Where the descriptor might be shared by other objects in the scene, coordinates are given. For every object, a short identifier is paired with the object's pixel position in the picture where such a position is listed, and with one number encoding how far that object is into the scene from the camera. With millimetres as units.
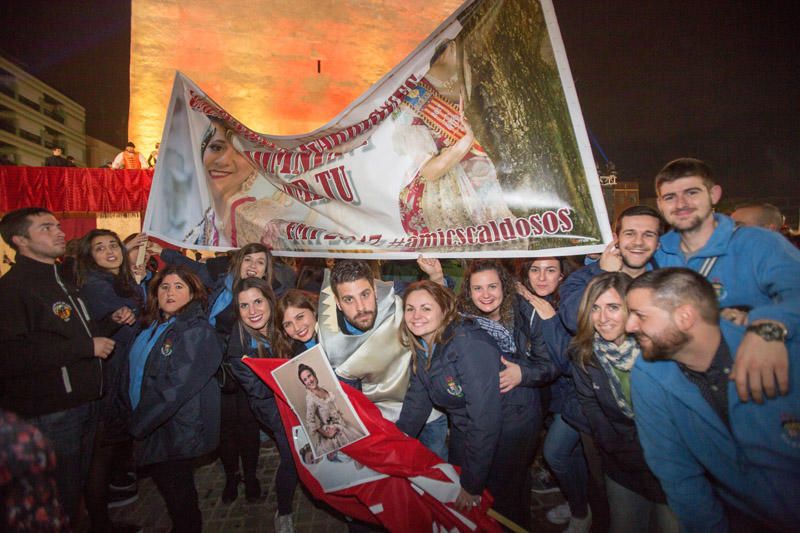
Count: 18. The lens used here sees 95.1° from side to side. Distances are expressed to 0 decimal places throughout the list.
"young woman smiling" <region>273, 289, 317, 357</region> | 3127
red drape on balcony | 8492
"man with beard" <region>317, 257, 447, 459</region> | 2977
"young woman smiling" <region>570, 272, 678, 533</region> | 2260
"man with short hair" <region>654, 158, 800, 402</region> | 1574
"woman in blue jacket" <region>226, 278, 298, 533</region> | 3076
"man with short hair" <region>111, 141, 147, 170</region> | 10070
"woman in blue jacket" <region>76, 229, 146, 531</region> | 3059
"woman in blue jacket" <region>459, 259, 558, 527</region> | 2705
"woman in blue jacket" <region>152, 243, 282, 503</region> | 3619
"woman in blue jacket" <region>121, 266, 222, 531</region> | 2686
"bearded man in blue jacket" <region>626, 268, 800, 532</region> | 1610
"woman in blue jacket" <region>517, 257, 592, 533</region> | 2822
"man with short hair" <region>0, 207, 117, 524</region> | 2547
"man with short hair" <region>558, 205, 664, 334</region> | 2549
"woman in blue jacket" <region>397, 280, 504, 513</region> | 2412
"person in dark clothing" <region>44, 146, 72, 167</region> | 9852
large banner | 2143
